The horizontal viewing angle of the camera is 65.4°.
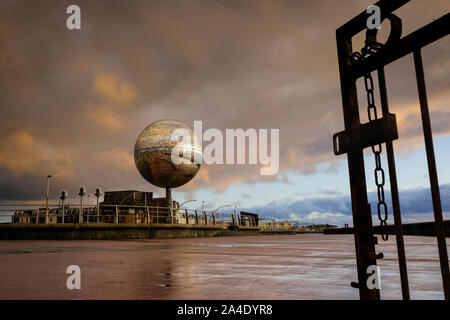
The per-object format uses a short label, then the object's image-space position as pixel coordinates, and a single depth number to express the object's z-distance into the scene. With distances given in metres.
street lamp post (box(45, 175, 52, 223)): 20.38
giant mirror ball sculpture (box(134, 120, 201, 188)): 24.19
